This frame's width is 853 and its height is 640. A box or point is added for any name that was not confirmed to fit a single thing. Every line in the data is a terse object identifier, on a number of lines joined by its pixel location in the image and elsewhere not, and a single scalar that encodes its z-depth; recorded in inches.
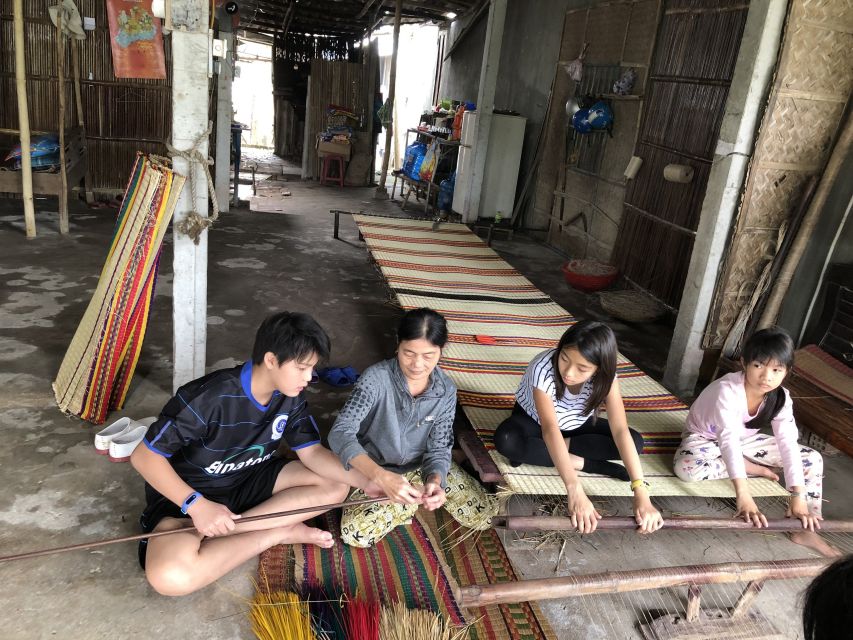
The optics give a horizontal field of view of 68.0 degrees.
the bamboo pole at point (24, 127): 186.4
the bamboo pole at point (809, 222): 133.8
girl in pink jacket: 88.7
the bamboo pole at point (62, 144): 211.8
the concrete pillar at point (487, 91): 264.2
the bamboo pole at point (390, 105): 365.4
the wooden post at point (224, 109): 258.4
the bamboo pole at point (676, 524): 76.1
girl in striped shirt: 82.5
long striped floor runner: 95.9
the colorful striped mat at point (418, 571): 76.0
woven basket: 189.0
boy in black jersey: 68.8
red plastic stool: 414.6
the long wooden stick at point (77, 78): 257.1
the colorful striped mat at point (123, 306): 103.9
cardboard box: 408.5
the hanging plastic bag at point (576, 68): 262.9
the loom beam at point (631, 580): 66.6
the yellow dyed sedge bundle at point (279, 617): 67.5
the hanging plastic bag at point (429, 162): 334.4
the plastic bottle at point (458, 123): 319.0
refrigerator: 294.7
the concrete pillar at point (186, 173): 101.3
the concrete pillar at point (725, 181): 126.1
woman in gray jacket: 79.5
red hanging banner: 210.1
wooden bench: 219.8
